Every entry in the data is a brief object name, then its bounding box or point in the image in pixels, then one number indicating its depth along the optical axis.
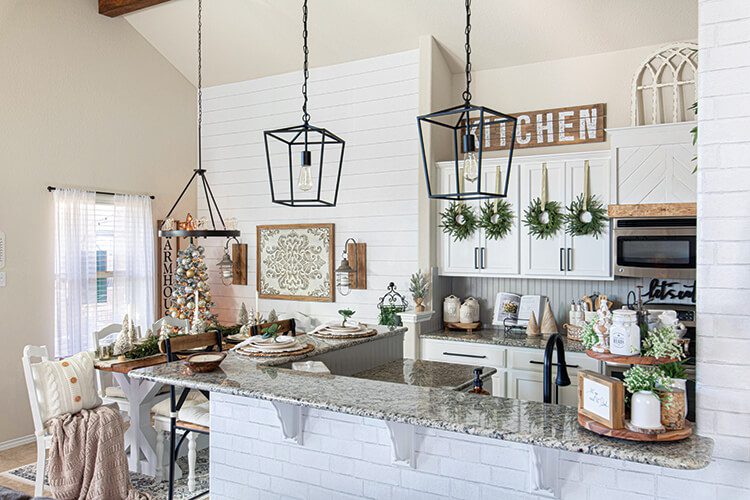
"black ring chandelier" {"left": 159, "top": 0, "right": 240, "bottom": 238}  4.33
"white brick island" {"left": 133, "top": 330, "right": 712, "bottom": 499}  1.83
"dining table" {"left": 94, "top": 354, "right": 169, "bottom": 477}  4.26
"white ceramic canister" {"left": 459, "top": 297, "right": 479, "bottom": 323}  5.18
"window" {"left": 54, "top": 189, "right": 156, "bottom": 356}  5.43
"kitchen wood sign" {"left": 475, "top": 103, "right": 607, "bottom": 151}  4.90
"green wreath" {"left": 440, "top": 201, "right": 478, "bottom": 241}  5.08
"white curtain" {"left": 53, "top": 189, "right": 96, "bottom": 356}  5.39
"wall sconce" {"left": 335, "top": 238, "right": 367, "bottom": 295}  5.67
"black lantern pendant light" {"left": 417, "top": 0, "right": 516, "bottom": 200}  5.00
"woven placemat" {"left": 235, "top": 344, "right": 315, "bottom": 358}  2.86
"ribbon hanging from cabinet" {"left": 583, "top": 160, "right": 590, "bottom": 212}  4.63
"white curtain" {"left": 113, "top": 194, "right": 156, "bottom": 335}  5.93
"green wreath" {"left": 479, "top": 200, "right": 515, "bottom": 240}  4.96
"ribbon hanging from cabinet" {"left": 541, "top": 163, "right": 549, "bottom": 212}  4.80
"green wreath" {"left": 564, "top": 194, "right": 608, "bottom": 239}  4.58
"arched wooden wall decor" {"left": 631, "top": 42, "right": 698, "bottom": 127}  4.50
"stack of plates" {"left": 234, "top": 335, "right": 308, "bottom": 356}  2.87
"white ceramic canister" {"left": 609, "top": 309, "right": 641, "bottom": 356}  1.75
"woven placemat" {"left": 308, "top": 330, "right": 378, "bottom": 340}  3.32
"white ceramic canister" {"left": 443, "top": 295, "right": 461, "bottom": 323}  5.27
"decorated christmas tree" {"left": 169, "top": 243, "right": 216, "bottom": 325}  5.94
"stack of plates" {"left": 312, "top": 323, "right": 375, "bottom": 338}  3.33
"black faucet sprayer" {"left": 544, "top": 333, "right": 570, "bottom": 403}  2.17
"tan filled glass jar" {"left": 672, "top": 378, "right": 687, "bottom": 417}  1.77
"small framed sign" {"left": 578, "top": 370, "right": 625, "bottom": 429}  1.72
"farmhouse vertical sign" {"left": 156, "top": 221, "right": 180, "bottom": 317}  6.43
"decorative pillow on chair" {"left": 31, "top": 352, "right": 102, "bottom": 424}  3.67
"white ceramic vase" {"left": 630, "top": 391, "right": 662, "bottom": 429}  1.68
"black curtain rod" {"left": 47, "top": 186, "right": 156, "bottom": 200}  5.32
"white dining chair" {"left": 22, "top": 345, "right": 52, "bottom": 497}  3.63
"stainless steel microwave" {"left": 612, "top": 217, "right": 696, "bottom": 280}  4.14
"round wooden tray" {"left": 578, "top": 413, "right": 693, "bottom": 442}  1.68
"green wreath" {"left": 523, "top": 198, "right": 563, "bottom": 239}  4.75
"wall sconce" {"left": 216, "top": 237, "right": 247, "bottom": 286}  6.54
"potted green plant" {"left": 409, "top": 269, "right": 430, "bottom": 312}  5.10
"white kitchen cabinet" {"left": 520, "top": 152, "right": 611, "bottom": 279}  4.59
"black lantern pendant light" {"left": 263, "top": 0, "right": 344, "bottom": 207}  6.00
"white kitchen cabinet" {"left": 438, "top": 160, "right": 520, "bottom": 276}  4.96
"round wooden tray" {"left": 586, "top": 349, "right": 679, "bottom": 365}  1.72
